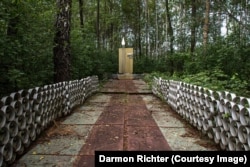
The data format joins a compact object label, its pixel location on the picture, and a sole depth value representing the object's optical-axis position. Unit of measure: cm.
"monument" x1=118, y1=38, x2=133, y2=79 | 2383
